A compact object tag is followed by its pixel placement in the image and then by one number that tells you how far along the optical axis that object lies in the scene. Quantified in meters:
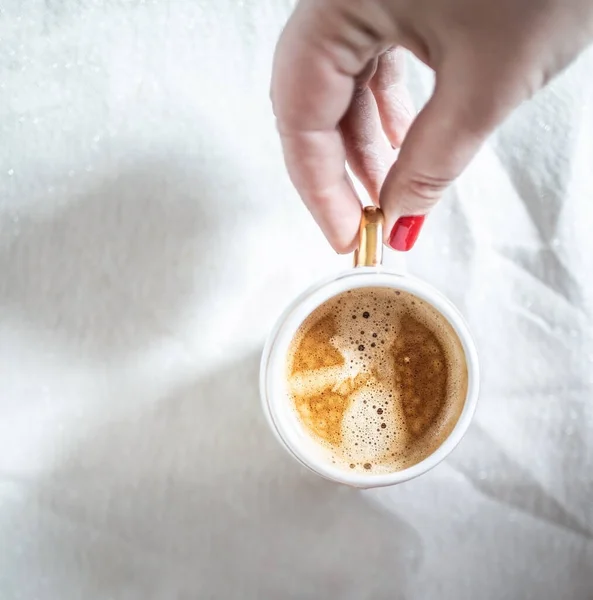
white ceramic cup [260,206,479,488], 0.51
